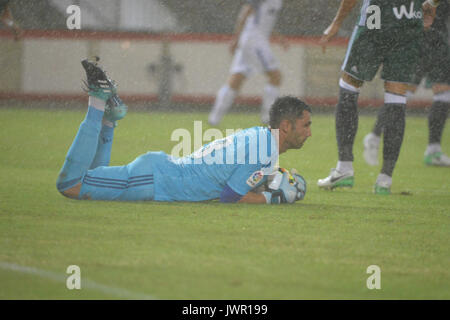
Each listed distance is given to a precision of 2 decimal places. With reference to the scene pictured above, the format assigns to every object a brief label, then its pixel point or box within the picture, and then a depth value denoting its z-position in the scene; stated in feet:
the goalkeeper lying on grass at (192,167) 31.78
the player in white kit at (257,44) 74.90
